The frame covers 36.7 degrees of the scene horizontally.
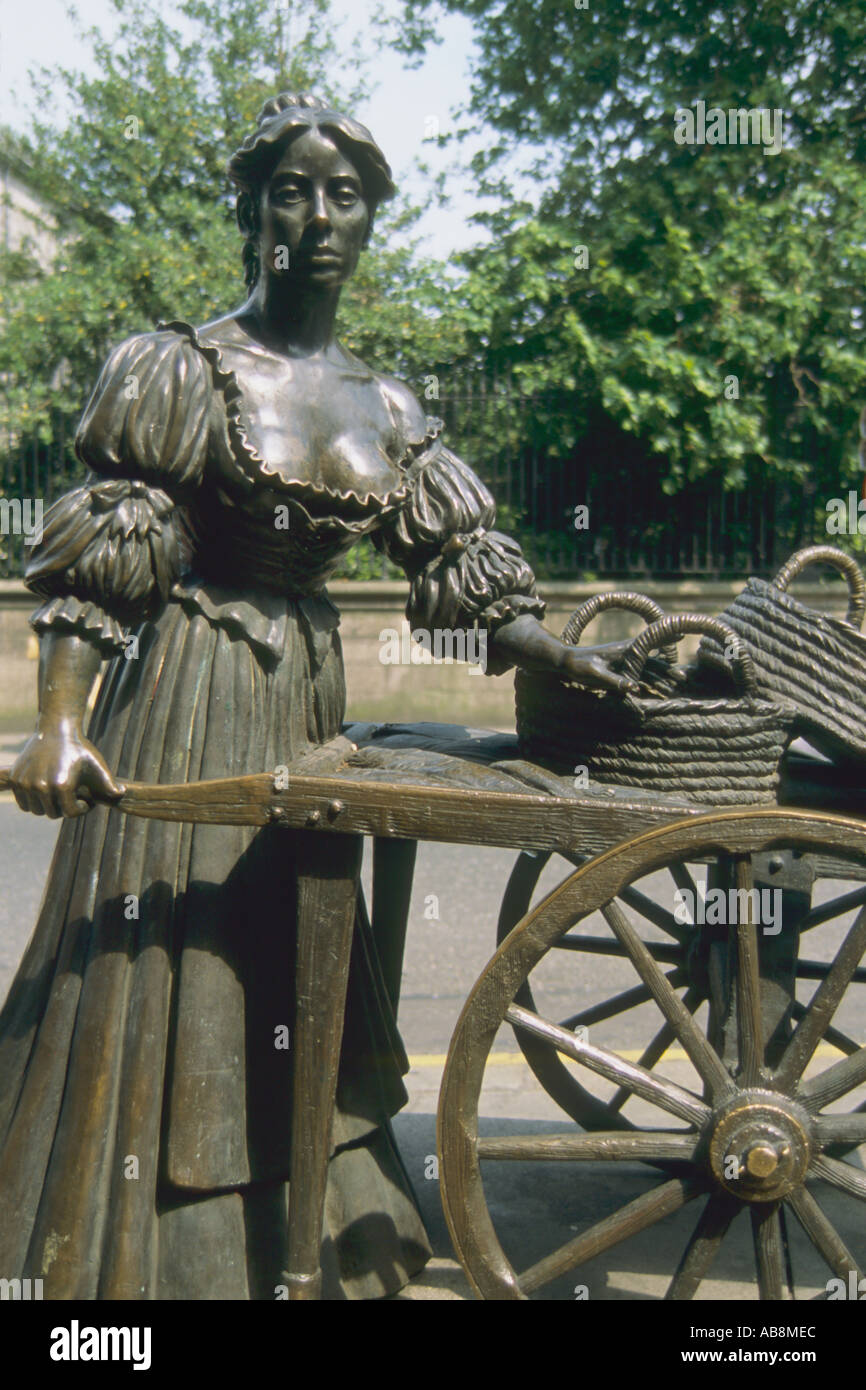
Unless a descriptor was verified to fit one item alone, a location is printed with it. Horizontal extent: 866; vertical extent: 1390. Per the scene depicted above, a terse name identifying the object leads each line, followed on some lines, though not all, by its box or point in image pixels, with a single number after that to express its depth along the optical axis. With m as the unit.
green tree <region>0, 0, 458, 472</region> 10.39
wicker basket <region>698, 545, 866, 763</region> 2.11
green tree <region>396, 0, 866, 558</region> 9.48
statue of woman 1.99
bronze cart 1.86
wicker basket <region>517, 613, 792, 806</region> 2.04
